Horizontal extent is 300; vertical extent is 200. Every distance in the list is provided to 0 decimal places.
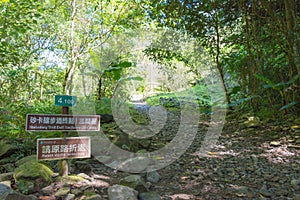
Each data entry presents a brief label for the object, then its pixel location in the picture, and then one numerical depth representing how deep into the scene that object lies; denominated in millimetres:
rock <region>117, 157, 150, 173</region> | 3225
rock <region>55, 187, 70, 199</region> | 2426
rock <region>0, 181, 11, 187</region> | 2410
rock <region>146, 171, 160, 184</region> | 3021
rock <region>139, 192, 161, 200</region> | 2499
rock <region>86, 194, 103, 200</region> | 2337
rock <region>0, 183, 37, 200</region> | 2139
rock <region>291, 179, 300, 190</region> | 2675
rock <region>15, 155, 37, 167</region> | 3042
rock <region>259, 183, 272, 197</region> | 2561
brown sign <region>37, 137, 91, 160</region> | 2553
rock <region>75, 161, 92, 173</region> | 3174
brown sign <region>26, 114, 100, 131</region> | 2480
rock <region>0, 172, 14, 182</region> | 2612
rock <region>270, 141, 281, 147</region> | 3935
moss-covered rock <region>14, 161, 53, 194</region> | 2451
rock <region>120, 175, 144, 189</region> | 2633
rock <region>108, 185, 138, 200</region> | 2379
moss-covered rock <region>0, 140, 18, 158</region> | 3303
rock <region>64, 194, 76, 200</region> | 2398
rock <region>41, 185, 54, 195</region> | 2500
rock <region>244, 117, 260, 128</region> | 4883
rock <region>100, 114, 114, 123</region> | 5180
